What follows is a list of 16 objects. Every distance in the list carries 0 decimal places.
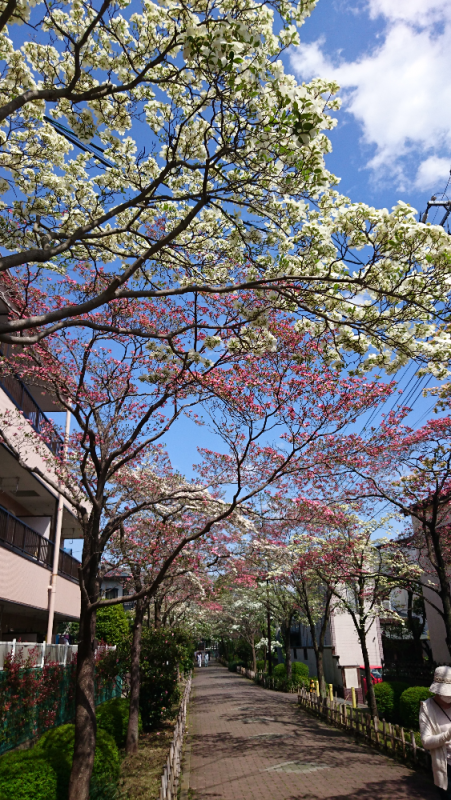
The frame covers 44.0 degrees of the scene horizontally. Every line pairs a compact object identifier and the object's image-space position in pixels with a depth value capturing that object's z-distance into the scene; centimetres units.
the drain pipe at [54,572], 1606
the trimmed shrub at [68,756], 761
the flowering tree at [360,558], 1867
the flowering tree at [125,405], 805
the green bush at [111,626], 2519
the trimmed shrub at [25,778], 608
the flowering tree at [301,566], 1725
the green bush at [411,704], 1533
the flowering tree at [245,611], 3792
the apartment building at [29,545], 1266
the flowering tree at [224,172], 489
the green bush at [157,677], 1724
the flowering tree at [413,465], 1136
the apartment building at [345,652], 3534
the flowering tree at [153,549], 1276
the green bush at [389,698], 1783
